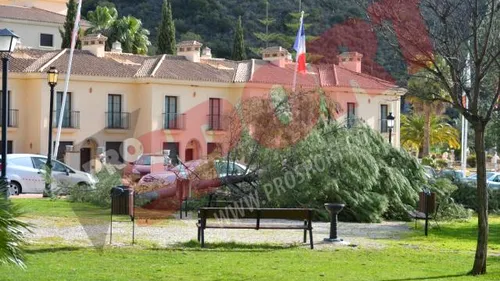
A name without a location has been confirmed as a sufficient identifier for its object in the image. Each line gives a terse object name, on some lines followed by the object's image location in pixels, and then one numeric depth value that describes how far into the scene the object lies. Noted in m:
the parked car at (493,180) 35.56
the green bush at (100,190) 25.33
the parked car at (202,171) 25.09
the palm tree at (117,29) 63.94
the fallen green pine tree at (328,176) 23.73
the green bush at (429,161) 54.17
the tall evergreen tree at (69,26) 58.84
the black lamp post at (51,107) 28.75
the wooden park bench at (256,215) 17.44
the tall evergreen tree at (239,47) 66.88
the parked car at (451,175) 30.05
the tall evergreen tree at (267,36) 100.06
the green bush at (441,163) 58.00
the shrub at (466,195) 29.84
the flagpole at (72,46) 38.69
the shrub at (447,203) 25.92
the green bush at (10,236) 9.92
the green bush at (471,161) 76.46
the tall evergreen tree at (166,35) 63.09
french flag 41.31
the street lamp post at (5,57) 18.92
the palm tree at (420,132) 73.94
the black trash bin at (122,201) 18.03
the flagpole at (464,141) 48.07
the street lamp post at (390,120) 42.83
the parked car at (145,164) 35.03
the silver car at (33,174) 30.75
